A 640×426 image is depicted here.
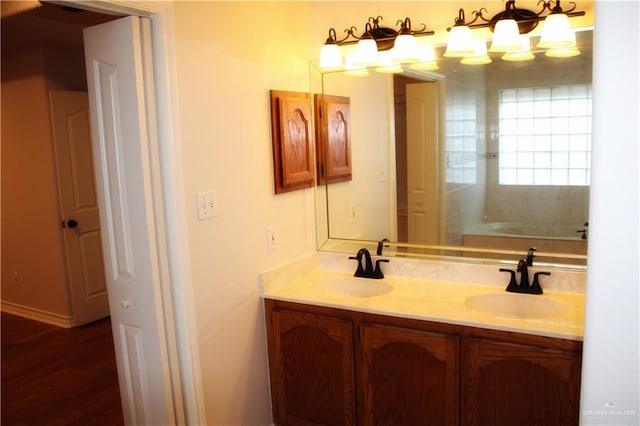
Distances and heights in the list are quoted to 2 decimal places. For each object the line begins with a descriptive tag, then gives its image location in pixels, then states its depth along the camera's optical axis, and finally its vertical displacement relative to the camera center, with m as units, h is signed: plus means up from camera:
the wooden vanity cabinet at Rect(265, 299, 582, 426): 1.88 -0.91
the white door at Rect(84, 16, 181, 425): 1.84 -0.18
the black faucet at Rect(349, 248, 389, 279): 2.58 -0.58
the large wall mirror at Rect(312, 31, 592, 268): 2.16 -0.06
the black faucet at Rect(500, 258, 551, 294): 2.21 -0.59
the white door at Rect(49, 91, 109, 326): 4.05 -0.32
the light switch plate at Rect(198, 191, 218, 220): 2.02 -0.18
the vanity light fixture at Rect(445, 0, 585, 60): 2.08 +0.50
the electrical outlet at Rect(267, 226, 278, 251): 2.44 -0.39
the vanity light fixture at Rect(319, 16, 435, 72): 2.38 +0.51
